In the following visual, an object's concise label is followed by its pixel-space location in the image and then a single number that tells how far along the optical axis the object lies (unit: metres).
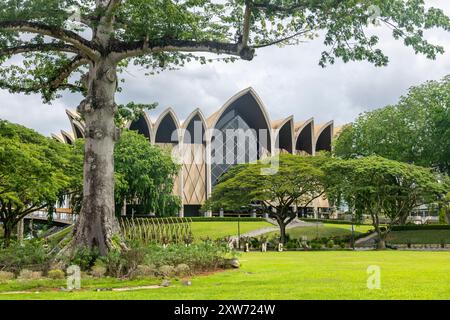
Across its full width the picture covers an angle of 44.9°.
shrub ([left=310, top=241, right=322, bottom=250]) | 37.91
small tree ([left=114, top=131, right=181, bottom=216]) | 48.19
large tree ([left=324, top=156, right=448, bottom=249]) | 38.09
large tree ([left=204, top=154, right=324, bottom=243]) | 41.62
